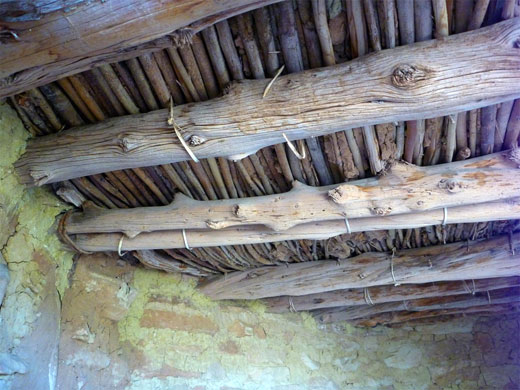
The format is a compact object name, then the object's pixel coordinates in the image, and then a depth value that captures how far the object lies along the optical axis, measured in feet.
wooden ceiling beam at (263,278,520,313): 7.63
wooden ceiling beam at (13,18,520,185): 3.86
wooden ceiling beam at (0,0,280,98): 3.42
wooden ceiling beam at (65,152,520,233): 4.93
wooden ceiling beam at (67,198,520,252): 5.24
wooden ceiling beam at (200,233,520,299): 6.57
